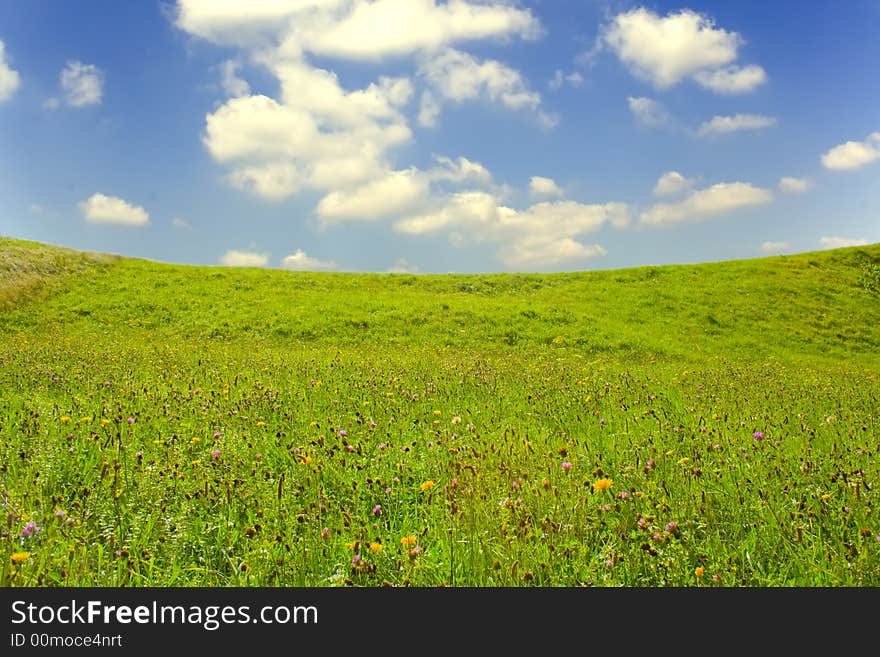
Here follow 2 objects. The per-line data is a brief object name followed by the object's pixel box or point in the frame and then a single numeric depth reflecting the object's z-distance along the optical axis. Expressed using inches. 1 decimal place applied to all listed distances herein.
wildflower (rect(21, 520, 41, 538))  147.0
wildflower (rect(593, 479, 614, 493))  168.9
